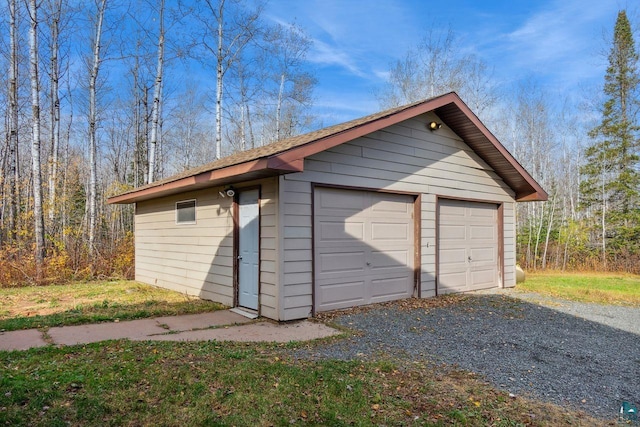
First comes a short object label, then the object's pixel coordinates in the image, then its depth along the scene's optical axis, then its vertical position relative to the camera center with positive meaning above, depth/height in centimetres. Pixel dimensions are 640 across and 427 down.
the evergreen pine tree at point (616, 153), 1659 +267
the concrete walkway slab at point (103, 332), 468 -150
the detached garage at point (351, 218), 579 -7
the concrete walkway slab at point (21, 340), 431 -145
